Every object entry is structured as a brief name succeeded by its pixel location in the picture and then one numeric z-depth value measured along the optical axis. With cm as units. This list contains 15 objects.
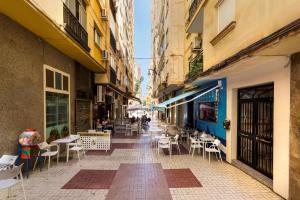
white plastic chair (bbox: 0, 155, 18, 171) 566
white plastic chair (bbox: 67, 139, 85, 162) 925
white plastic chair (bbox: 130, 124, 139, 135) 1870
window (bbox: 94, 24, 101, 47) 1470
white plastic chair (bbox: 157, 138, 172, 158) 1047
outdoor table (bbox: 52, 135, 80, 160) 908
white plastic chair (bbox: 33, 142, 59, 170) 789
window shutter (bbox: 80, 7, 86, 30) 1214
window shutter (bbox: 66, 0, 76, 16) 1032
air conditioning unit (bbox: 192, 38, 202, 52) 1438
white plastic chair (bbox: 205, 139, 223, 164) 902
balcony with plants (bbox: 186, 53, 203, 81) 1283
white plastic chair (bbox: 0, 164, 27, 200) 459
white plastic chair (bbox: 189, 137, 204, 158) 1014
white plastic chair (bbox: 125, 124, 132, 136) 1865
